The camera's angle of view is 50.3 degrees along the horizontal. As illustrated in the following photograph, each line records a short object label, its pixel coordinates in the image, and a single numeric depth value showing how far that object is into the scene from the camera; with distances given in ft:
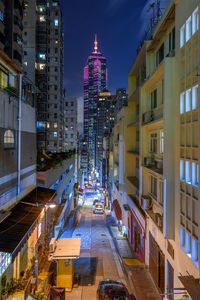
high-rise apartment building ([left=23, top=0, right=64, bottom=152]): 149.59
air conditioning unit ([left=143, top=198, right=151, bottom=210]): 44.87
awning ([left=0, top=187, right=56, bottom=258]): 26.37
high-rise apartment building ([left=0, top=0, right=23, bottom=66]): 102.99
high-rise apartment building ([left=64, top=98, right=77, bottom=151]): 240.83
